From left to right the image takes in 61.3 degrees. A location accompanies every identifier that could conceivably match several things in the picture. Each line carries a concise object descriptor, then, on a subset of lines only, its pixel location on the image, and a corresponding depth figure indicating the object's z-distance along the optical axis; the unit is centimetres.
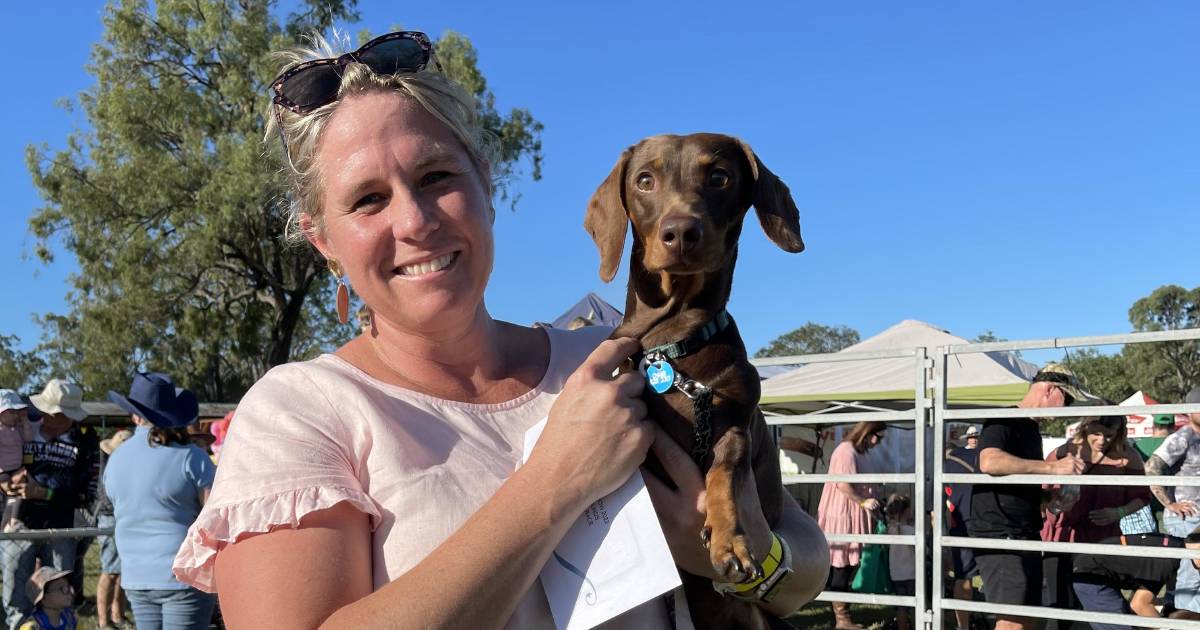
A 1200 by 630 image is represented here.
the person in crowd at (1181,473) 682
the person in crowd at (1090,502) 670
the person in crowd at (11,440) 791
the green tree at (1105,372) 4662
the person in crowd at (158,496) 523
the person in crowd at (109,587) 820
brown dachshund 199
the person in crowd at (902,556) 880
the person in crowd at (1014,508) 648
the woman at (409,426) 151
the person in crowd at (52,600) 580
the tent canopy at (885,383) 981
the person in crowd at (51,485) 653
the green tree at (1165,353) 4622
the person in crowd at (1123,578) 683
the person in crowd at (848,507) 845
